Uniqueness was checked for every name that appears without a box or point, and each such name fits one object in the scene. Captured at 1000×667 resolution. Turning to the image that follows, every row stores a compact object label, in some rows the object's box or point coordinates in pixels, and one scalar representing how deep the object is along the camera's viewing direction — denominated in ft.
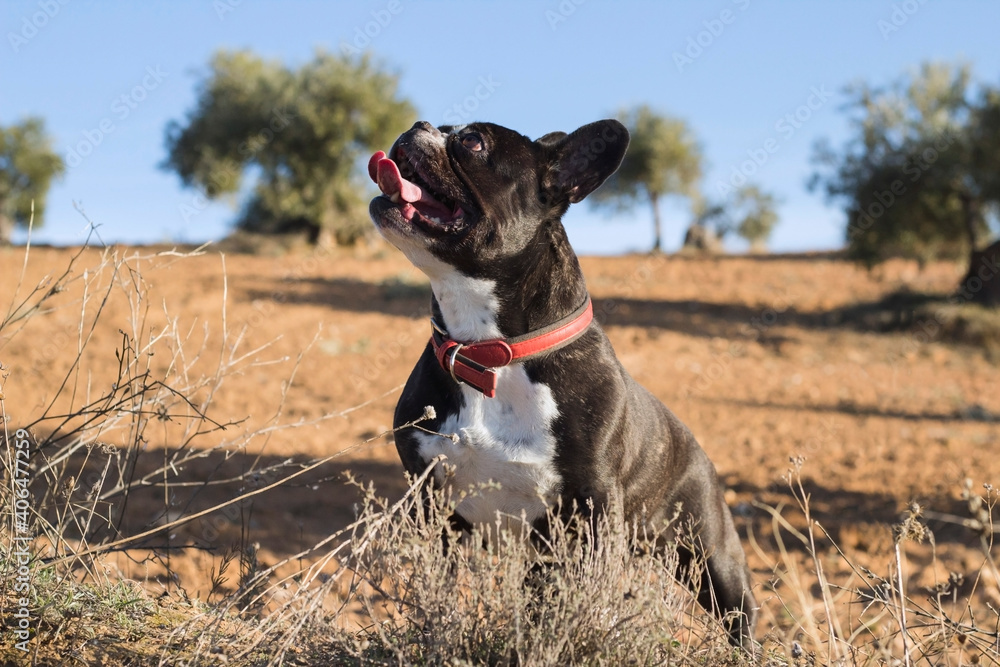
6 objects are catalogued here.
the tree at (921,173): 50.11
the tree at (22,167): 101.81
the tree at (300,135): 68.90
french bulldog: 9.36
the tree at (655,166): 92.89
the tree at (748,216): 97.66
